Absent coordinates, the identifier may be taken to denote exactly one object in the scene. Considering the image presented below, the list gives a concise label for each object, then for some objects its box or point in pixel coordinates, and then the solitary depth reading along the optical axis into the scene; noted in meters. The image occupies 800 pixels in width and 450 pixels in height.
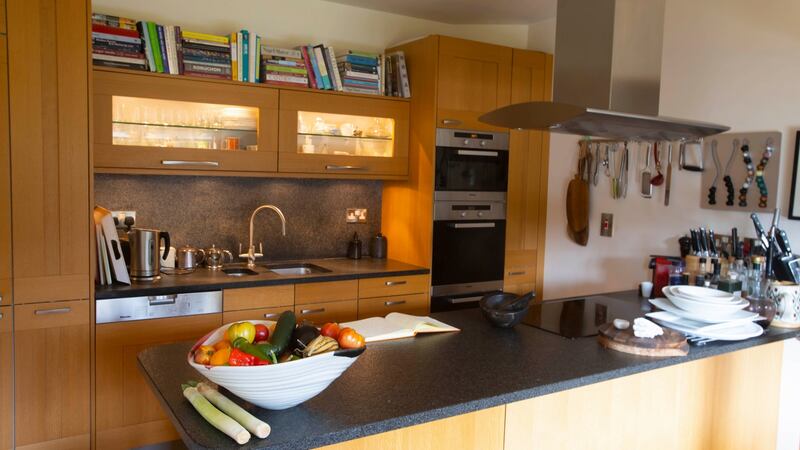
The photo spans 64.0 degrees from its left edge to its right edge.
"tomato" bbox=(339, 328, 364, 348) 1.61
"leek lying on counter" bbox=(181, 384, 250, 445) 1.40
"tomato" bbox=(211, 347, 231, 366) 1.50
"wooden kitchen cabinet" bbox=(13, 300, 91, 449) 2.84
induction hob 2.55
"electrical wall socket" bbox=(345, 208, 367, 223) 4.38
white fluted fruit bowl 1.46
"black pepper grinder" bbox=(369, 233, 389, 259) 4.36
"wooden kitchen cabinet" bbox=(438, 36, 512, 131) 4.02
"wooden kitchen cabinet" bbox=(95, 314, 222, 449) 3.04
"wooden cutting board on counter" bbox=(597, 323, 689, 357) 2.20
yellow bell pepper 1.67
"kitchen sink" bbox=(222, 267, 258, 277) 3.68
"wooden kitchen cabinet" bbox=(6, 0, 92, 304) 2.77
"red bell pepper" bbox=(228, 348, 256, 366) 1.50
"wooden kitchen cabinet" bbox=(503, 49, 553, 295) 4.39
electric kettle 3.23
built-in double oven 4.10
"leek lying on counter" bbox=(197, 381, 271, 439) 1.43
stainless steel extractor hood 2.51
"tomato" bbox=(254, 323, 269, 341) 1.81
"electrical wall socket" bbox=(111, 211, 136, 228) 3.54
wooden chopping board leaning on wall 4.21
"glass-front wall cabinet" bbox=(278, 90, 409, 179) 3.75
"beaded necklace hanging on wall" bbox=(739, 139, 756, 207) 3.20
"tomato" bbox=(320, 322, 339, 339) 1.71
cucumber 1.66
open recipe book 2.28
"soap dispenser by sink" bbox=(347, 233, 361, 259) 4.30
